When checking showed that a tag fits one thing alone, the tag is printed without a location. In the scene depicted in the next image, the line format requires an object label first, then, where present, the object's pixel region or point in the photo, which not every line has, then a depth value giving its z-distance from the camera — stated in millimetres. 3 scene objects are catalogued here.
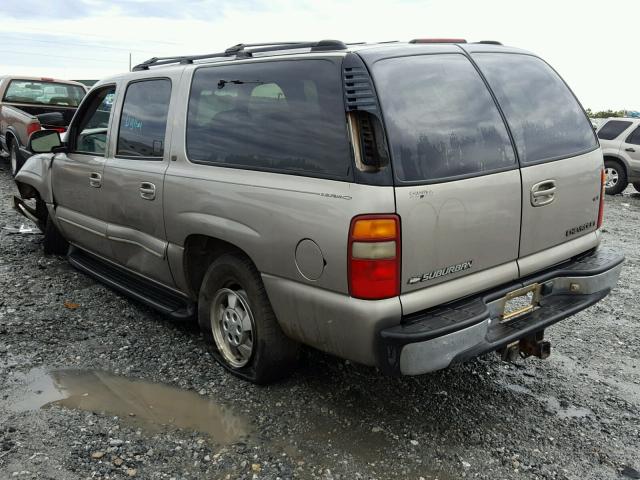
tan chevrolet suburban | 2666
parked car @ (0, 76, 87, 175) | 10531
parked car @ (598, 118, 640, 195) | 12453
